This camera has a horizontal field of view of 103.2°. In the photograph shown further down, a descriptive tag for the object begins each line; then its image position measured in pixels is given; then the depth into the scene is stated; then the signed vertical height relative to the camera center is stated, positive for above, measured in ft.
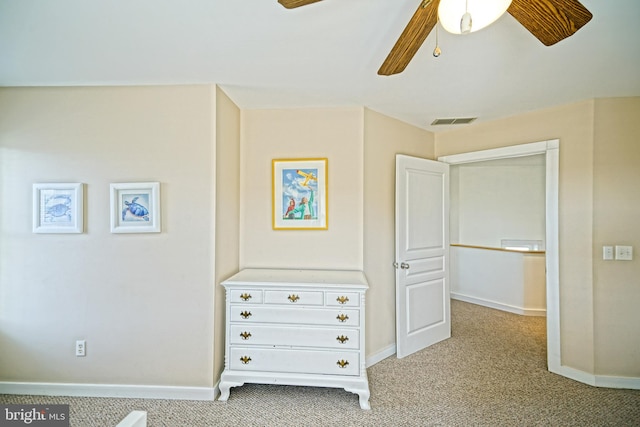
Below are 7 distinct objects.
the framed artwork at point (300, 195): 7.96 +0.61
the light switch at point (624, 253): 7.00 -1.11
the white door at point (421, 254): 8.48 -1.41
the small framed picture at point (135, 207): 6.54 +0.20
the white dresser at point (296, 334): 6.20 -2.99
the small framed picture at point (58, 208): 6.55 +0.19
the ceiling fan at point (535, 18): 3.13 +2.58
